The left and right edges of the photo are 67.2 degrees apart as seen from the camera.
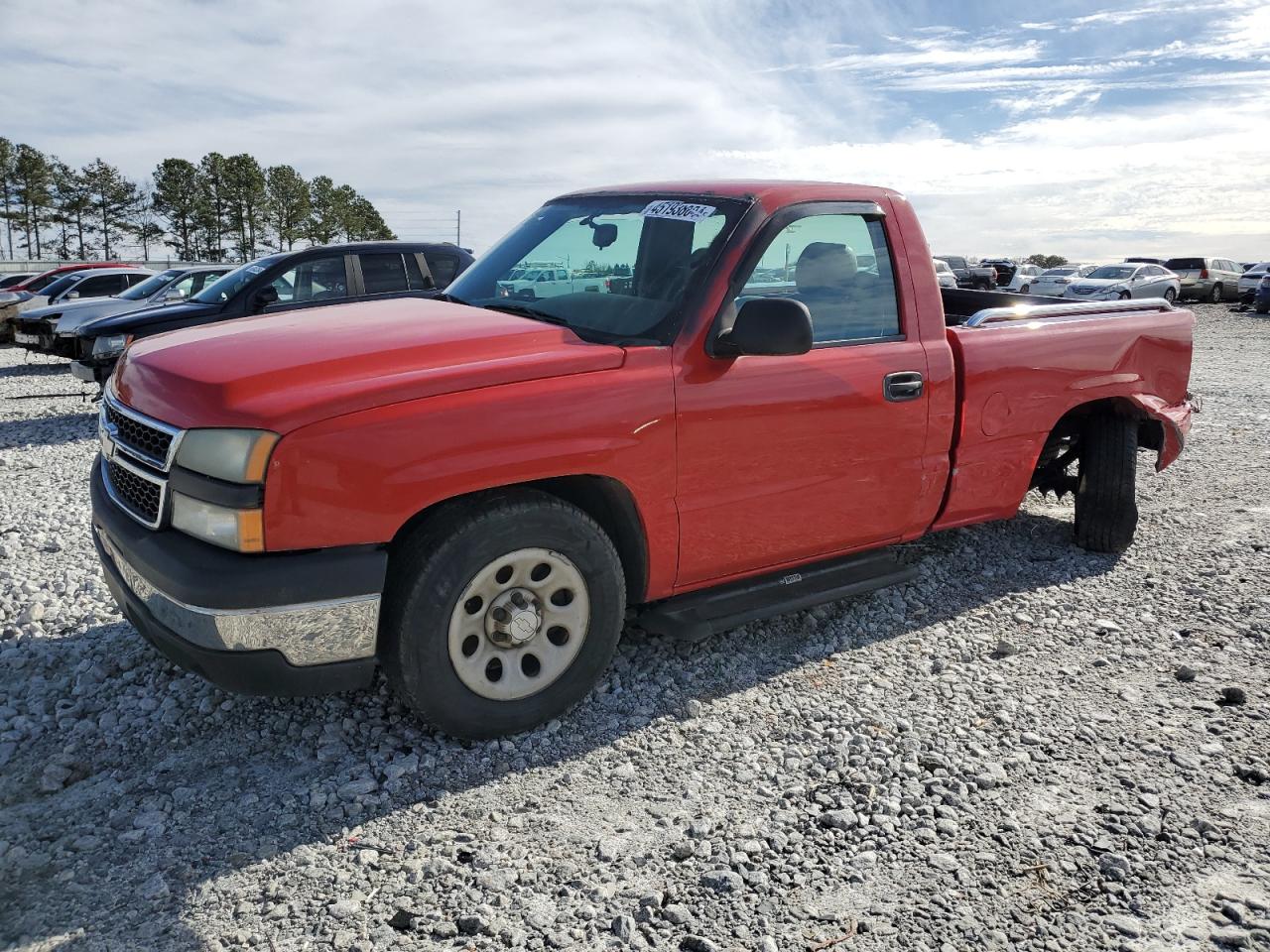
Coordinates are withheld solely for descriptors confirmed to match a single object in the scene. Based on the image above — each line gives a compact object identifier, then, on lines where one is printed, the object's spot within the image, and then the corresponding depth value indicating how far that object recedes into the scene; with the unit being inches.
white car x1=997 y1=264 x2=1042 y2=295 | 1203.7
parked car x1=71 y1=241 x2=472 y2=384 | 369.4
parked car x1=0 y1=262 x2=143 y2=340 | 711.1
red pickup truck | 112.7
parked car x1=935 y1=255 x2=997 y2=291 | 1475.1
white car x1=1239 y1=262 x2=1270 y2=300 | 1245.7
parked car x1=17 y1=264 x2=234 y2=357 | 515.5
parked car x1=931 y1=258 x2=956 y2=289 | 1029.2
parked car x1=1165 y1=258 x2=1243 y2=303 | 1360.7
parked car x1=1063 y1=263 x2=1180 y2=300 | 1027.7
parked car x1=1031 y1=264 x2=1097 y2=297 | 1109.7
